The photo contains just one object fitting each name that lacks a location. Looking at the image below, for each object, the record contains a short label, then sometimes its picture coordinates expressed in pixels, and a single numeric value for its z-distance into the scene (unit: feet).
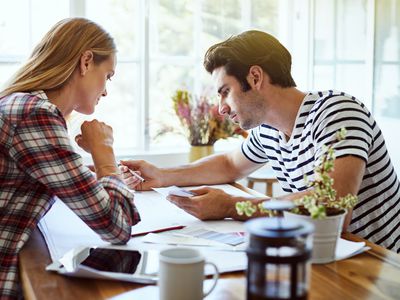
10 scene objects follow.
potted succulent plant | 4.20
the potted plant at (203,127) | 11.82
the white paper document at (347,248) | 4.59
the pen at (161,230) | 5.25
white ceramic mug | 3.53
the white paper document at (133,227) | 4.99
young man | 5.81
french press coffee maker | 3.01
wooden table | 3.89
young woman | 4.74
